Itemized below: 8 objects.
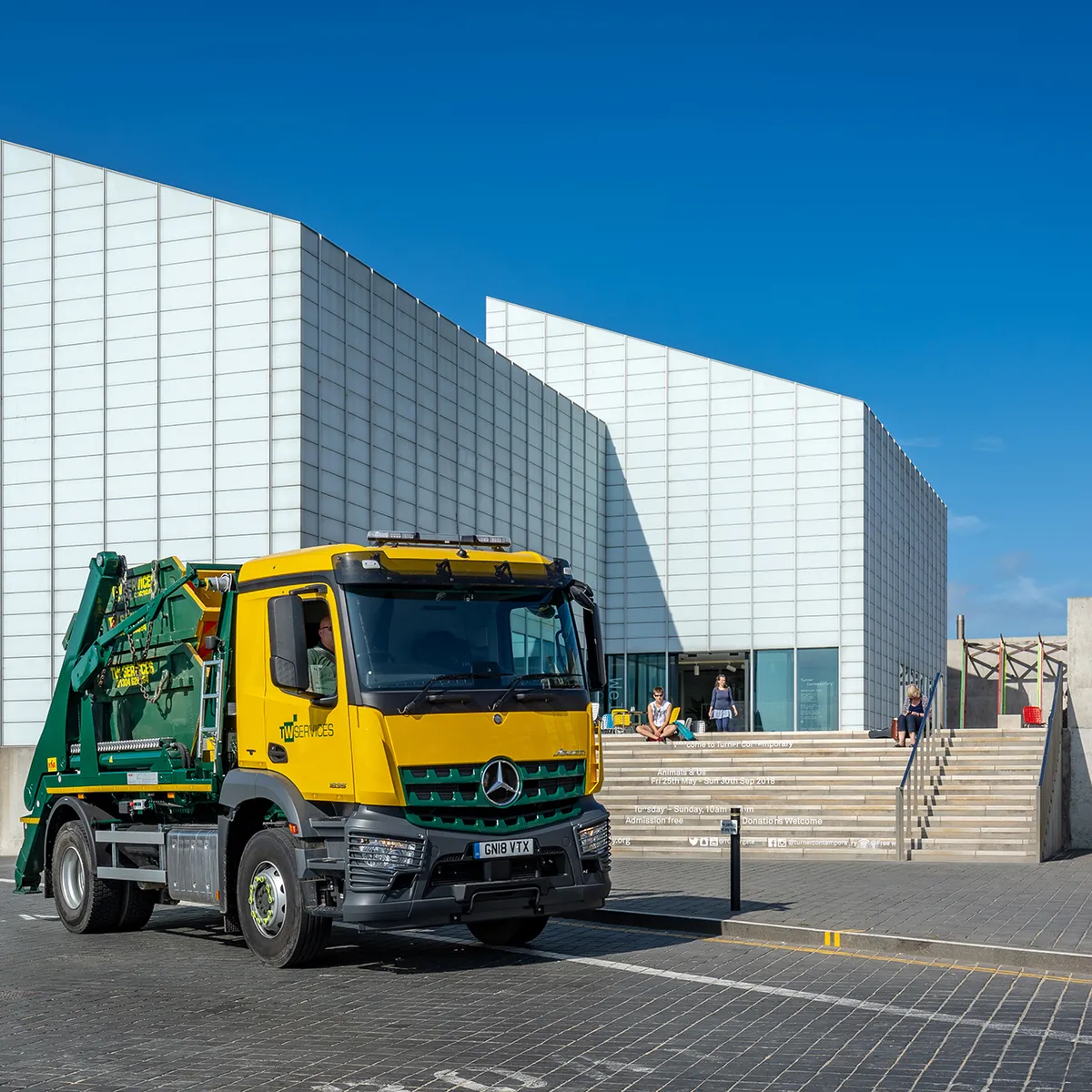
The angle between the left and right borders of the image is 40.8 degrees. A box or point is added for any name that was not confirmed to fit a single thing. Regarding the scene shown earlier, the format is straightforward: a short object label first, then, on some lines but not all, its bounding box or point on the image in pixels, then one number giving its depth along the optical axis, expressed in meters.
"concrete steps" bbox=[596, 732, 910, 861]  21.28
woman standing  33.34
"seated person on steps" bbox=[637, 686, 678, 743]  27.83
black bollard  13.61
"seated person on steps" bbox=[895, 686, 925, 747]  24.69
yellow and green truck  10.32
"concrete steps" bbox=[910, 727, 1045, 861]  20.09
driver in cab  10.53
